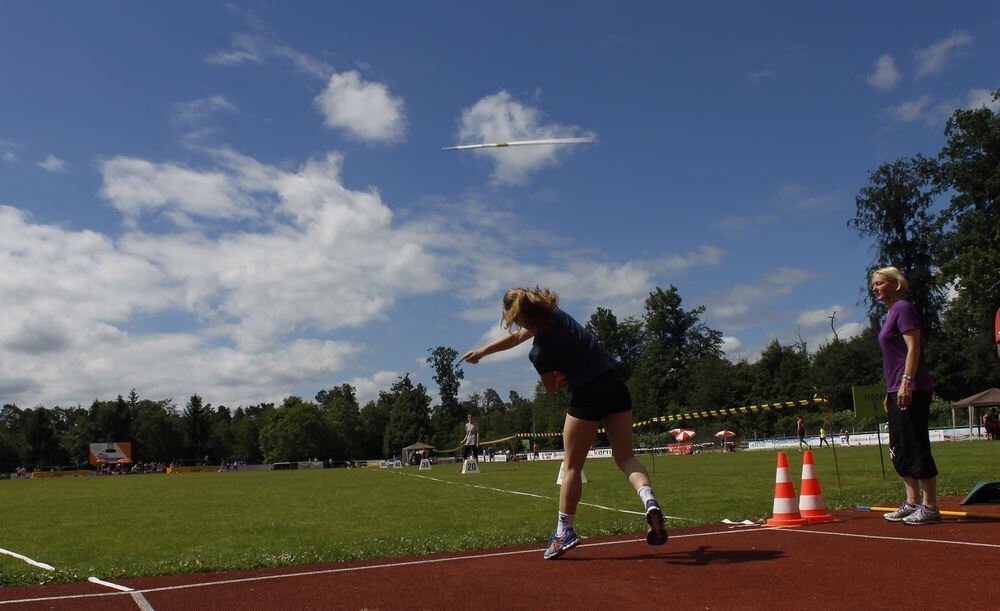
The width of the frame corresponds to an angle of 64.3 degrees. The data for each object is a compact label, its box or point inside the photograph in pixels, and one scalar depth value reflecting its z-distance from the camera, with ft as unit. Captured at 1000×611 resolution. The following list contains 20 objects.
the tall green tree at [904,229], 199.33
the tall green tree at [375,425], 472.03
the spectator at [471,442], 90.47
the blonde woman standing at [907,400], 20.98
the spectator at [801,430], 140.26
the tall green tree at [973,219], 144.97
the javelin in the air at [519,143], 29.54
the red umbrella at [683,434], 147.95
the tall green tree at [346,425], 440.86
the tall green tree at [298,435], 404.98
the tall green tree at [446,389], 443.32
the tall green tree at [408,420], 421.18
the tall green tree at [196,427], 438.03
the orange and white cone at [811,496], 22.86
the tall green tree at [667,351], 334.65
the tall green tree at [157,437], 423.23
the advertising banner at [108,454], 329.52
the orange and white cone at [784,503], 22.17
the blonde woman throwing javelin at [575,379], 18.12
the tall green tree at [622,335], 367.66
